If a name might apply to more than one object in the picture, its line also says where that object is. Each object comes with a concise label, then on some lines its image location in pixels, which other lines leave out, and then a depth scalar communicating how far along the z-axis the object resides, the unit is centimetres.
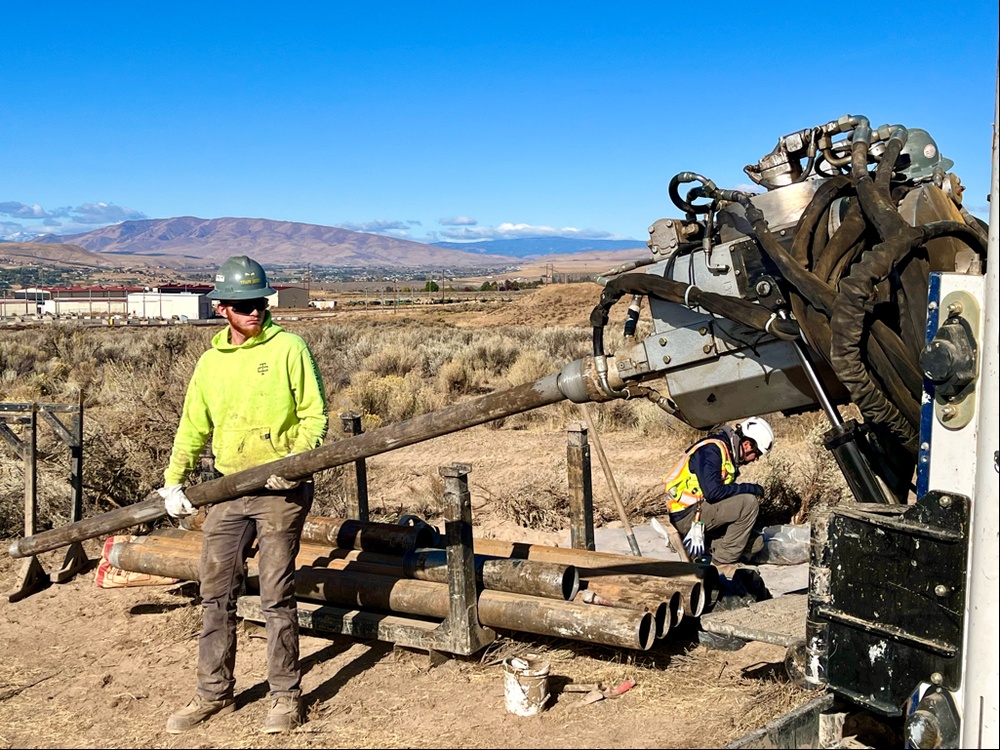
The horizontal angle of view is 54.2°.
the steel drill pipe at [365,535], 642
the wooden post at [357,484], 726
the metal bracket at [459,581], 524
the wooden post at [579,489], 677
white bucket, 489
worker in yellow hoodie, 498
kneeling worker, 689
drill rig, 273
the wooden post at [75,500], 768
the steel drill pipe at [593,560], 600
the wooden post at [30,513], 734
